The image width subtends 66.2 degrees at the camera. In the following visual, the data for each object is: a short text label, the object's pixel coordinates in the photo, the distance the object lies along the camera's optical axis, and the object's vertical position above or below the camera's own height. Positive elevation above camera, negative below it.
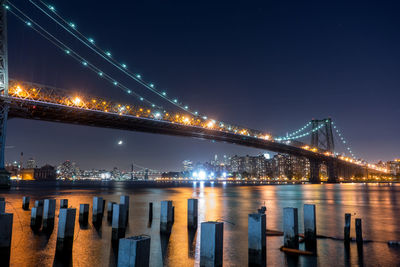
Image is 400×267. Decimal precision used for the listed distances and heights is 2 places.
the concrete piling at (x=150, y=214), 14.30 -1.80
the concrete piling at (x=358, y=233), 9.72 -1.72
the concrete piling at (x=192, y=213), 12.05 -1.48
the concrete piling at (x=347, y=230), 9.89 -1.67
